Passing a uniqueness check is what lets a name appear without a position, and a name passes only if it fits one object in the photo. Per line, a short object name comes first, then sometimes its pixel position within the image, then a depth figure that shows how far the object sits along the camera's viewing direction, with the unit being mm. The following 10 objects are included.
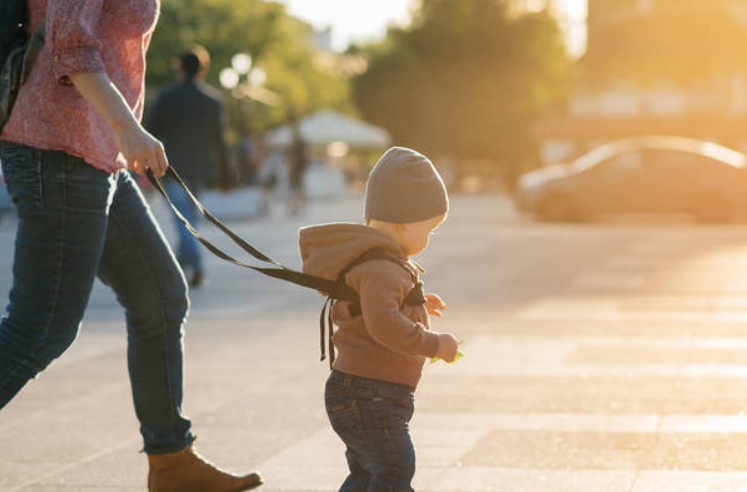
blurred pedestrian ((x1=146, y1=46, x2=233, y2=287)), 12219
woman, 4141
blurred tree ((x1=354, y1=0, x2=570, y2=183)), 66438
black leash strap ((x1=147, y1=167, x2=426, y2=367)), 3836
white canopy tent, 46406
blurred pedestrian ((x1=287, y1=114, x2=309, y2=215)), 31016
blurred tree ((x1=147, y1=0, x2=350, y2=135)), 55375
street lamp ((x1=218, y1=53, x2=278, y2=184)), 29188
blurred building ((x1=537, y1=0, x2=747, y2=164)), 49844
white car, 24422
